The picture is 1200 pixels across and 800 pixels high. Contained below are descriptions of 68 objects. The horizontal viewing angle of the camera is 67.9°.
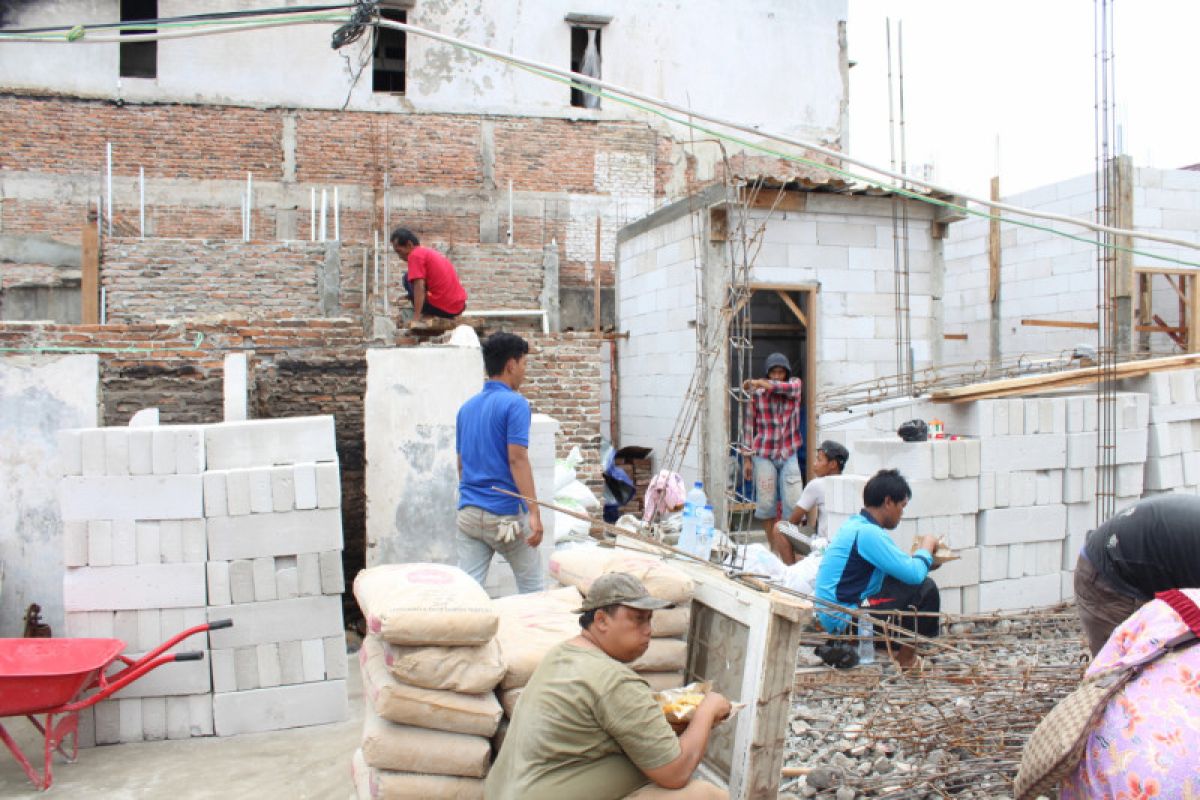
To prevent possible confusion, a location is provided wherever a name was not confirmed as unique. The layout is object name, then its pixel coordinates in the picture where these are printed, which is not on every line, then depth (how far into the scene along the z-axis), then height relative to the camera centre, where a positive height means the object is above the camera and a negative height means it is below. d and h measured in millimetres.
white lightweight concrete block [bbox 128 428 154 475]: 4609 -246
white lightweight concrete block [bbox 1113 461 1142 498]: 6824 -636
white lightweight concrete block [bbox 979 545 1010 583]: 6406 -1190
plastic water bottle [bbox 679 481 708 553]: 5785 -858
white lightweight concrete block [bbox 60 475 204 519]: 4543 -480
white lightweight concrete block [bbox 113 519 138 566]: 4570 -710
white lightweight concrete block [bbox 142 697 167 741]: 4605 -1636
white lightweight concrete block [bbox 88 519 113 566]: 4547 -707
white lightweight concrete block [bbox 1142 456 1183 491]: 6988 -597
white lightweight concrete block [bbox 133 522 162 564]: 4598 -715
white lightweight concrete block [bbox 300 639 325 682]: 4766 -1370
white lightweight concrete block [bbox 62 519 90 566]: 4523 -702
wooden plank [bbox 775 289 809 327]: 9414 +999
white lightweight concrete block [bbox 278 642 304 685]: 4734 -1386
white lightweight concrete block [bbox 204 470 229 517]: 4676 -484
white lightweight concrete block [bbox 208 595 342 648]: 4662 -1157
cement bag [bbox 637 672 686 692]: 3676 -1161
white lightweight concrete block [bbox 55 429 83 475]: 4555 -246
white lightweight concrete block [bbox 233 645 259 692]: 4672 -1386
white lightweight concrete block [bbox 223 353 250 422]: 5863 +106
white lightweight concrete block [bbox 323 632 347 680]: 4805 -1375
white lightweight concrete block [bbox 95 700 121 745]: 4535 -1626
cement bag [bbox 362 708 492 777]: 3305 -1300
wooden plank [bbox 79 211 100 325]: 11547 +1766
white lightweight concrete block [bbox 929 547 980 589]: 6277 -1223
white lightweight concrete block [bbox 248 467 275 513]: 4719 -463
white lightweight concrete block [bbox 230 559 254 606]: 4680 -933
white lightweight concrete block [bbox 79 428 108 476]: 4566 -251
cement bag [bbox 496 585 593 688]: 3463 -938
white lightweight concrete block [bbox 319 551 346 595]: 4801 -923
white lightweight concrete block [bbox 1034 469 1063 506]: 6594 -657
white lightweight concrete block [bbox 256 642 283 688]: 4703 -1385
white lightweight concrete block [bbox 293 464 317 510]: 4777 -443
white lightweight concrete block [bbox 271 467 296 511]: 4754 -451
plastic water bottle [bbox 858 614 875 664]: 5031 -1425
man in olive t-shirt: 2633 -976
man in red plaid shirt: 8344 -421
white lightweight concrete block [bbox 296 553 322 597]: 4770 -917
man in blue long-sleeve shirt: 4855 -909
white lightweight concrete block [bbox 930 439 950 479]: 6113 -404
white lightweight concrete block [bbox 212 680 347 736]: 4648 -1615
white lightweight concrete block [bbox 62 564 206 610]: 4535 -940
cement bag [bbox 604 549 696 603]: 3500 -698
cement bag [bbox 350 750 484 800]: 3281 -1430
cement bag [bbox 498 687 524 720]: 3451 -1155
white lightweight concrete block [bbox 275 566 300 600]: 4738 -960
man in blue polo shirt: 4590 -347
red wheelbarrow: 3834 -1231
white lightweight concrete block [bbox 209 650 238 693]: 4645 -1404
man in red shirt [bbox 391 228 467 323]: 8508 +1201
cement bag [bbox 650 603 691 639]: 3637 -906
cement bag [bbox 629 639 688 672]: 3639 -1055
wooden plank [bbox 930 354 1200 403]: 6578 +130
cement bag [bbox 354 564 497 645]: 3277 -785
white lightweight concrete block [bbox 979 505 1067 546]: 6402 -925
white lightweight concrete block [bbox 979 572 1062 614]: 6449 -1440
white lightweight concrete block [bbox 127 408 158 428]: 5371 -87
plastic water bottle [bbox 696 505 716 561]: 5720 -879
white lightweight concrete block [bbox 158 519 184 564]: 4617 -720
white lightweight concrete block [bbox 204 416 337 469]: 4844 -213
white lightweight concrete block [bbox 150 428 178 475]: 4625 -247
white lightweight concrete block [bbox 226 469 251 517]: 4699 -461
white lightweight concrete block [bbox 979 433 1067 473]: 6371 -394
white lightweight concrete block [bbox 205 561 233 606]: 4656 -941
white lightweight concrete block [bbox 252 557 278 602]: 4707 -921
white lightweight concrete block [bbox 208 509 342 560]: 4680 -695
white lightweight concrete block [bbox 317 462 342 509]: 4816 -453
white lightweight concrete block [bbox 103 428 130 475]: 4582 -248
